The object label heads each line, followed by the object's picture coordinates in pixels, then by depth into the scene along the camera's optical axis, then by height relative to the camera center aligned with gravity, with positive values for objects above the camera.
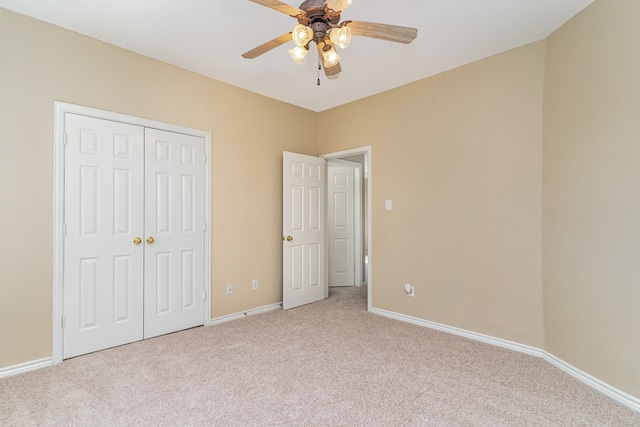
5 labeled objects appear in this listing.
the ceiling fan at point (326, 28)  1.69 +1.08
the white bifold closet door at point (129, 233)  2.56 -0.18
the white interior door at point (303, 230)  3.98 -0.21
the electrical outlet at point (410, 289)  3.43 -0.84
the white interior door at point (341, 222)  5.16 -0.13
